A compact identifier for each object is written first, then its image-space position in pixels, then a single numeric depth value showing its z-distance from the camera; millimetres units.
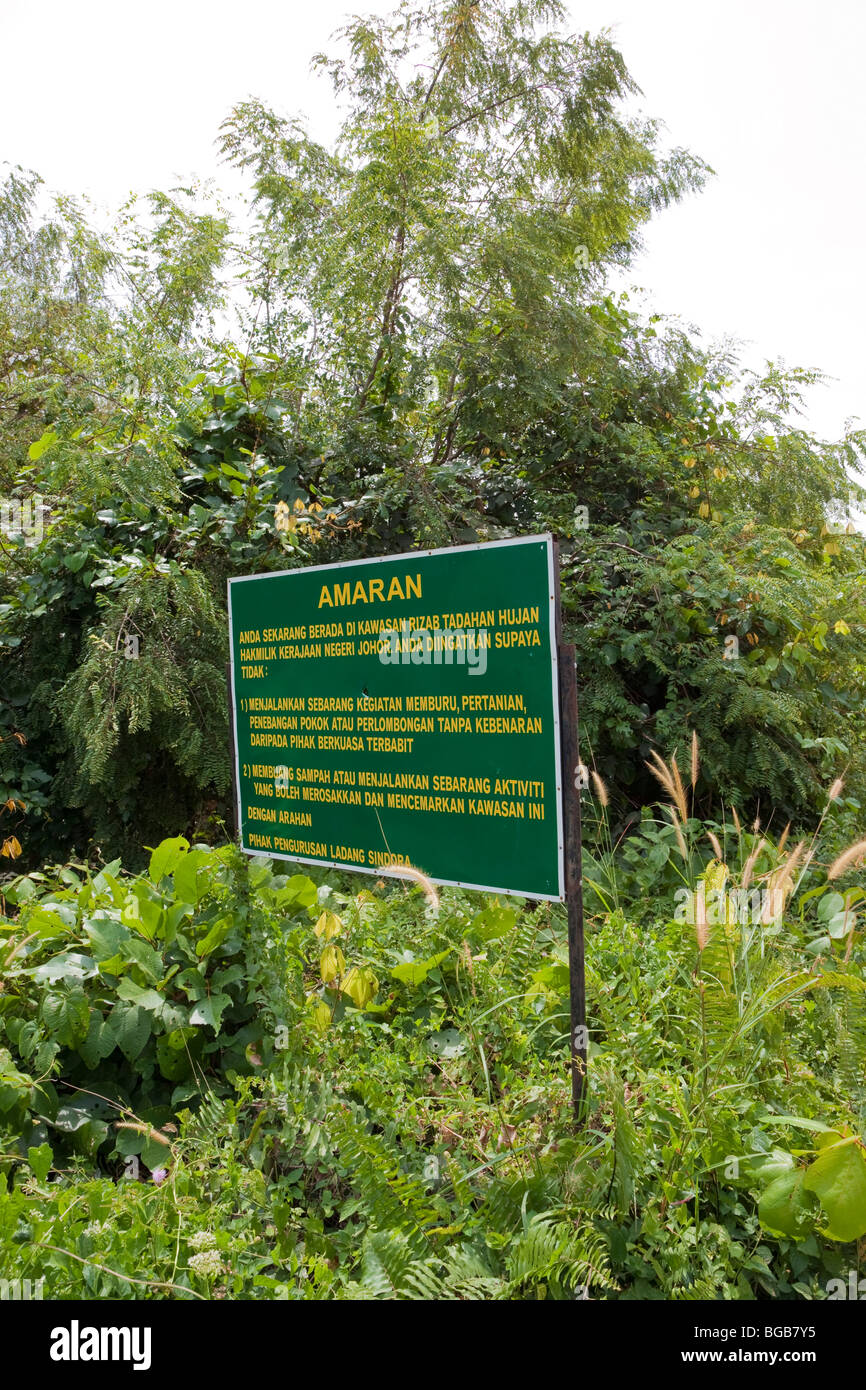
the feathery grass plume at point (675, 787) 3578
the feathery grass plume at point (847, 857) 3094
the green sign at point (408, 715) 2748
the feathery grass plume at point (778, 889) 3023
